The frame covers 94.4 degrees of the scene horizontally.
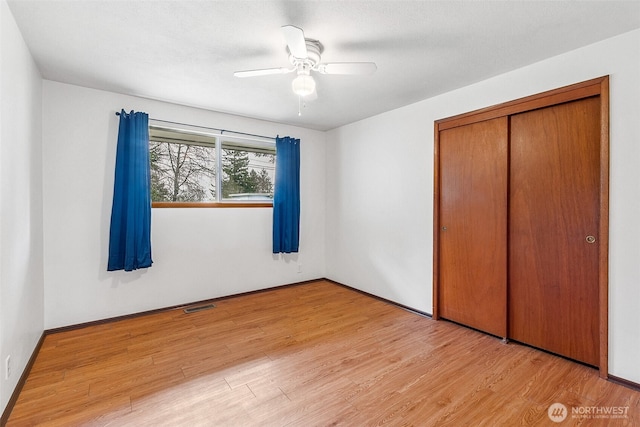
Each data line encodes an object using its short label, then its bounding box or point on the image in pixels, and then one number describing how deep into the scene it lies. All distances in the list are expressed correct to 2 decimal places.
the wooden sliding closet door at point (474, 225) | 2.77
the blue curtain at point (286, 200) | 4.24
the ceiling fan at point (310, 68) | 2.09
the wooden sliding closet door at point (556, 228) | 2.25
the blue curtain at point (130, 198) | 3.08
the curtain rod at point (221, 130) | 3.42
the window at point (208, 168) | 3.54
